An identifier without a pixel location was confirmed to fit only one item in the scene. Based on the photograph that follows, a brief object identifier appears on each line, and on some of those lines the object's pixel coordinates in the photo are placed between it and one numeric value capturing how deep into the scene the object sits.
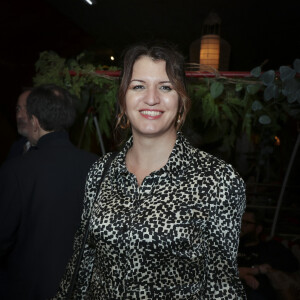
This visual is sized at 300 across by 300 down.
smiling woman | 1.17
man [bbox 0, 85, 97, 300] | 1.72
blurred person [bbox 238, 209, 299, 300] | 2.75
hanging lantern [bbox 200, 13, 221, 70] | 3.85
